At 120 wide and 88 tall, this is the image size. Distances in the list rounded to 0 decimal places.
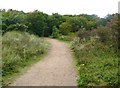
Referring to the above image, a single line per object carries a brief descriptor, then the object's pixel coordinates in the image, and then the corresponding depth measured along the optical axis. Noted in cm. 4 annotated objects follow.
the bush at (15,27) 1227
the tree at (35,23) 1570
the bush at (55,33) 1731
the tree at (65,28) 1803
